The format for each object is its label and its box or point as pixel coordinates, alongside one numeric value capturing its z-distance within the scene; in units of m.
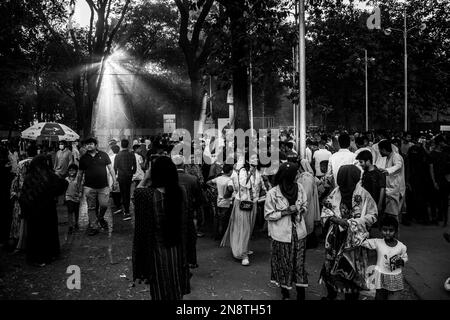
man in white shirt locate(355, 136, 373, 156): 8.66
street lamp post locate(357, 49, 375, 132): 34.22
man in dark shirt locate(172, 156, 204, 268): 4.16
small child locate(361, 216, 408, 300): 4.48
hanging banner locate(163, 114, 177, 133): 23.81
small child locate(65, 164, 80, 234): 8.98
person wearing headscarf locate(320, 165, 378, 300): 4.61
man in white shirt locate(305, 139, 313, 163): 12.00
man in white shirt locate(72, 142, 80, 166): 15.41
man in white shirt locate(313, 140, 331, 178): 9.76
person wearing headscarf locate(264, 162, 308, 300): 5.15
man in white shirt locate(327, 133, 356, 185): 7.27
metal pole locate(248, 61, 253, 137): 19.48
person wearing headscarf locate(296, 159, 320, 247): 7.26
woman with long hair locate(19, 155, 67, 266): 7.07
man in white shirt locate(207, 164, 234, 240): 8.23
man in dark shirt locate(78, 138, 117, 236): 8.83
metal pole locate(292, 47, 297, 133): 11.25
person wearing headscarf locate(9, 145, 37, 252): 7.73
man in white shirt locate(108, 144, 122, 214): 11.62
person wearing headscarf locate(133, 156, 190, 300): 3.88
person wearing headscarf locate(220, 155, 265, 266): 7.11
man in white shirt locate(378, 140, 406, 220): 7.71
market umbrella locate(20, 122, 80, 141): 16.75
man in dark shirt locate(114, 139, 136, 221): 10.73
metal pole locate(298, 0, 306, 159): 9.38
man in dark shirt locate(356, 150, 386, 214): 6.54
